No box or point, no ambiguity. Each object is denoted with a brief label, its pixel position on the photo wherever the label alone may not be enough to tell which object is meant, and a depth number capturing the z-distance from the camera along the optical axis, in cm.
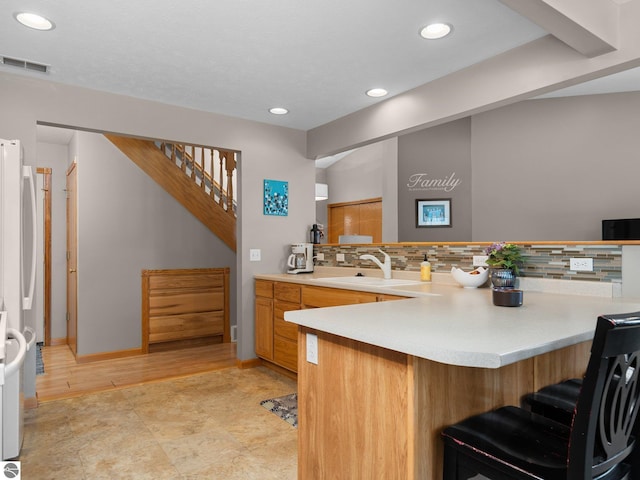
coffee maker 427
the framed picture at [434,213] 561
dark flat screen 395
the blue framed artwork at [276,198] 426
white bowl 280
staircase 462
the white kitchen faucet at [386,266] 350
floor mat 284
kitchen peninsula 122
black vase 224
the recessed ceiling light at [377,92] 339
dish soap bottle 325
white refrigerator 224
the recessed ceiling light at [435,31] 241
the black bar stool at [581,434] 101
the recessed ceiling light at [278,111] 385
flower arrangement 263
